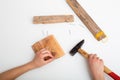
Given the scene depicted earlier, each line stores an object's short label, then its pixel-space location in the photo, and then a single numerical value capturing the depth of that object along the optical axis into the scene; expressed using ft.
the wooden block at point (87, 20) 3.51
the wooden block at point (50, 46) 3.56
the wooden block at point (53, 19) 3.61
